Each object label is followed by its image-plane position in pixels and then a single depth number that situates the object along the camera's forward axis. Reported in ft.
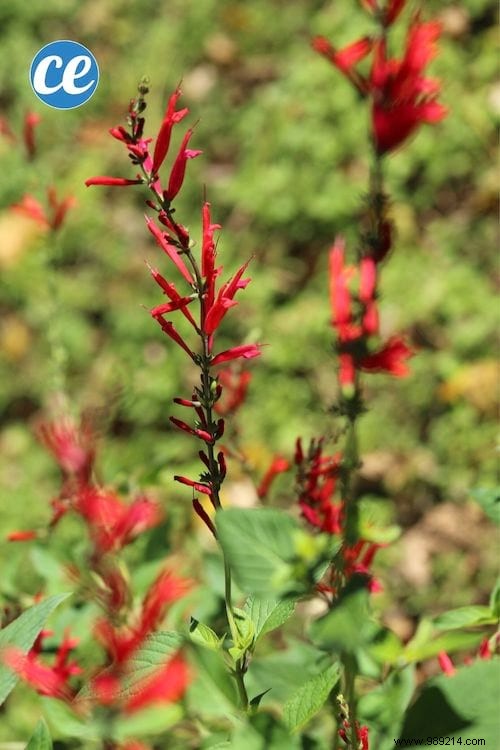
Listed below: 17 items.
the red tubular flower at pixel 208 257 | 2.47
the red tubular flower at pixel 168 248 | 2.47
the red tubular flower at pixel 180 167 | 2.50
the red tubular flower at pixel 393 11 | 2.68
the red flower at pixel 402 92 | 2.57
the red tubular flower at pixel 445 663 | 2.78
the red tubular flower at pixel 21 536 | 3.16
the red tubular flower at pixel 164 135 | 2.49
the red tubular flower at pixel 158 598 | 2.90
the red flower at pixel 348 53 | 2.76
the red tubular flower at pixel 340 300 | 2.73
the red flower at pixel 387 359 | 2.71
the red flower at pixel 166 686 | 2.36
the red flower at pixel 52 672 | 2.82
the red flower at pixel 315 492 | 2.86
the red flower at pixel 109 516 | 2.93
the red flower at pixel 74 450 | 2.96
